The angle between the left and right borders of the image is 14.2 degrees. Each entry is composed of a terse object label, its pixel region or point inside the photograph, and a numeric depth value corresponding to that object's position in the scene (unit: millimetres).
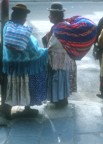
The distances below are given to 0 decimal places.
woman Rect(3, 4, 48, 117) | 6020
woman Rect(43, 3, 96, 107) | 6367
